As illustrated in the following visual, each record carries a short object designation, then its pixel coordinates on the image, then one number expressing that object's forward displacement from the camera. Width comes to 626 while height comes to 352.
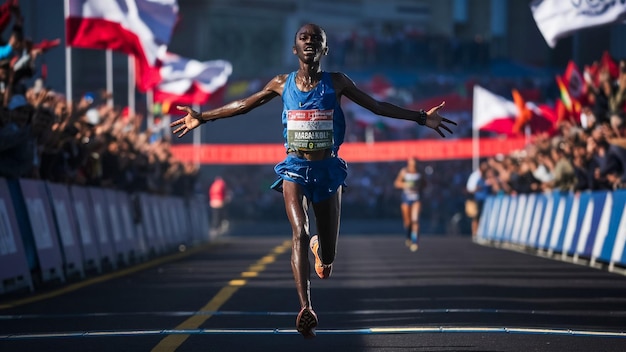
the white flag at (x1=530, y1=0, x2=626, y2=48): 21.23
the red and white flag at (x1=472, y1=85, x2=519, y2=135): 46.48
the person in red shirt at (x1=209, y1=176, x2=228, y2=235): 53.41
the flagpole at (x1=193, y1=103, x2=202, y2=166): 51.32
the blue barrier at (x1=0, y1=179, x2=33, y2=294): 16.31
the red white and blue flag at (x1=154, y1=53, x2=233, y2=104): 40.78
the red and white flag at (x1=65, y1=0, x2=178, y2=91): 27.70
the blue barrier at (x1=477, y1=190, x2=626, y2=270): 21.47
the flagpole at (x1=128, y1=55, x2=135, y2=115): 36.91
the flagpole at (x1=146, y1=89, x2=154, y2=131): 39.31
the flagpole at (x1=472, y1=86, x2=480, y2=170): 47.20
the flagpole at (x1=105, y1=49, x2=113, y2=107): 34.50
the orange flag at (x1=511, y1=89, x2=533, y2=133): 44.69
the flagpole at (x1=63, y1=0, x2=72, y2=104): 26.64
